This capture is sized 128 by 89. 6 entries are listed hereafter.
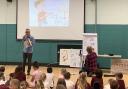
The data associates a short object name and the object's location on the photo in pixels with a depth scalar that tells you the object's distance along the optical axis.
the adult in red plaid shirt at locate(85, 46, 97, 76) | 12.13
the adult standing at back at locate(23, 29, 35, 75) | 12.66
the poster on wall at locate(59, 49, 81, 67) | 12.45
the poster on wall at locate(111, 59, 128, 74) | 12.51
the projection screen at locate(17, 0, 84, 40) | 14.84
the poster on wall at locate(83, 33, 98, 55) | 13.36
